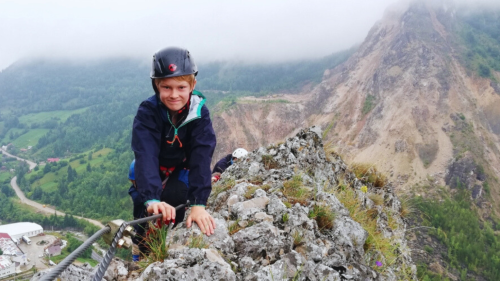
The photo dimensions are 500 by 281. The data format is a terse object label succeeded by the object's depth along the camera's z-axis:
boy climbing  3.35
